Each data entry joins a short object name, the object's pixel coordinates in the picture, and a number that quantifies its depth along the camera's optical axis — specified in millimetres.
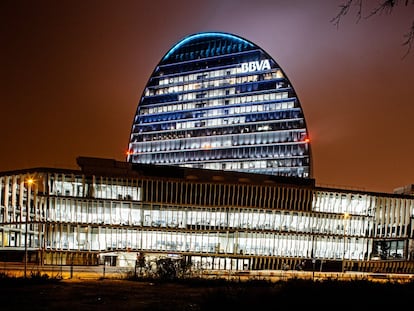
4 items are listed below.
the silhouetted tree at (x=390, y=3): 11925
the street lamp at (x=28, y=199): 77131
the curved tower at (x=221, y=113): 149250
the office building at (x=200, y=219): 79625
